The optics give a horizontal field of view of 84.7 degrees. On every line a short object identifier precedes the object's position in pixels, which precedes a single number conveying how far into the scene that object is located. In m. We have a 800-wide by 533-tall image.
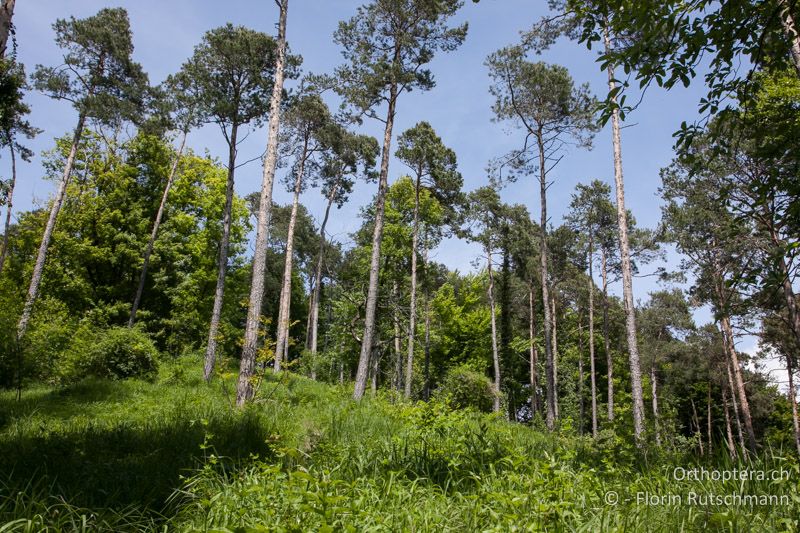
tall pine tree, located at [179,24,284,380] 15.15
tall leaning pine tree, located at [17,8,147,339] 17.06
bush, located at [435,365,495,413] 23.52
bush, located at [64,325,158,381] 12.22
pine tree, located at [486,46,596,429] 16.92
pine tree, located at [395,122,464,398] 22.20
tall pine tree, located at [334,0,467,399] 14.22
